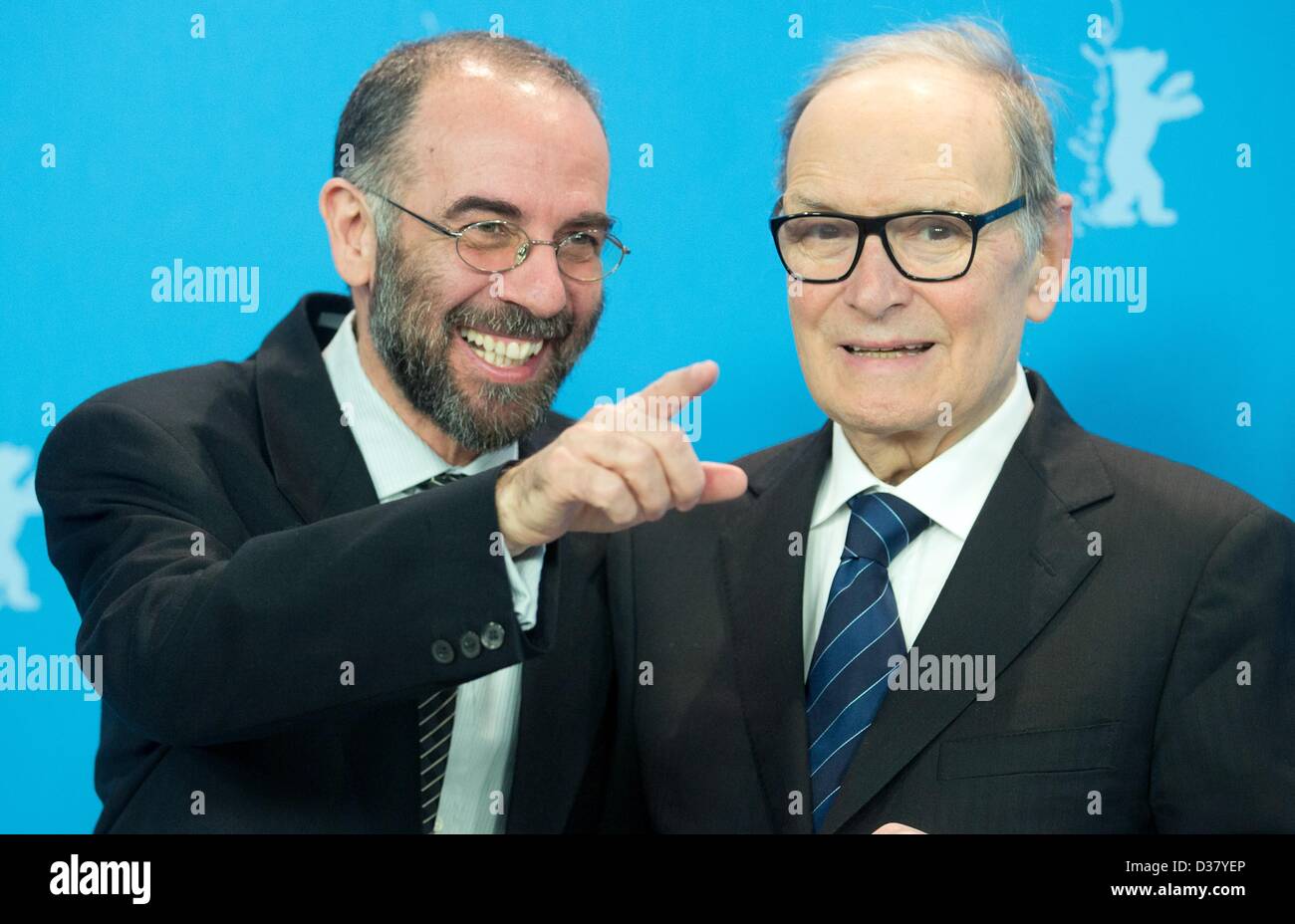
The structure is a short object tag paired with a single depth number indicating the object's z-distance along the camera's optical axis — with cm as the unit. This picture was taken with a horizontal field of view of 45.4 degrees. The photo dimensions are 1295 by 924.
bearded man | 200
